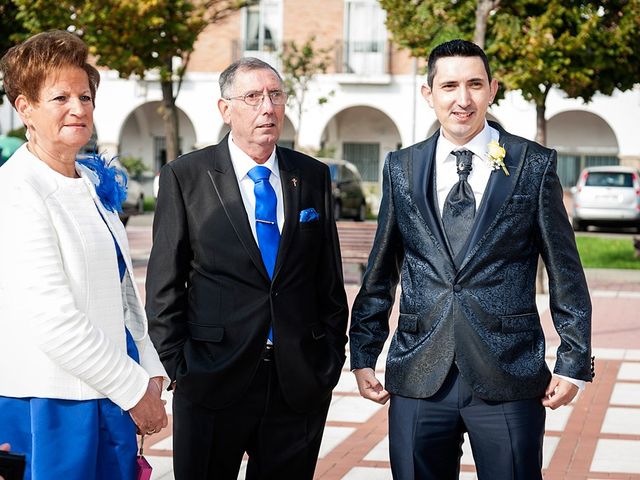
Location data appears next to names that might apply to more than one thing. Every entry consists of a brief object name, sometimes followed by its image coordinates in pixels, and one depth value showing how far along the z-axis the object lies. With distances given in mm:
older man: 4344
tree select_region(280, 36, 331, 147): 36281
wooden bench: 15875
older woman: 3279
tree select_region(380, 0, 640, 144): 16609
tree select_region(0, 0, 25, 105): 18062
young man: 4055
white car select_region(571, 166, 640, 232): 29578
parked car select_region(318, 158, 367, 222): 29938
